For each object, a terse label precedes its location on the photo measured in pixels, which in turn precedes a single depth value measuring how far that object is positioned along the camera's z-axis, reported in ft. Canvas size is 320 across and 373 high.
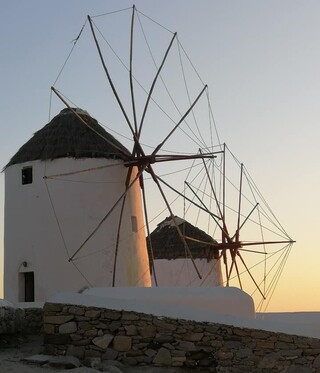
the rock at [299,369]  31.86
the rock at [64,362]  28.53
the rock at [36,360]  29.12
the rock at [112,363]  29.90
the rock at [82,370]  27.27
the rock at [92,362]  29.46
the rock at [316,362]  32.07
